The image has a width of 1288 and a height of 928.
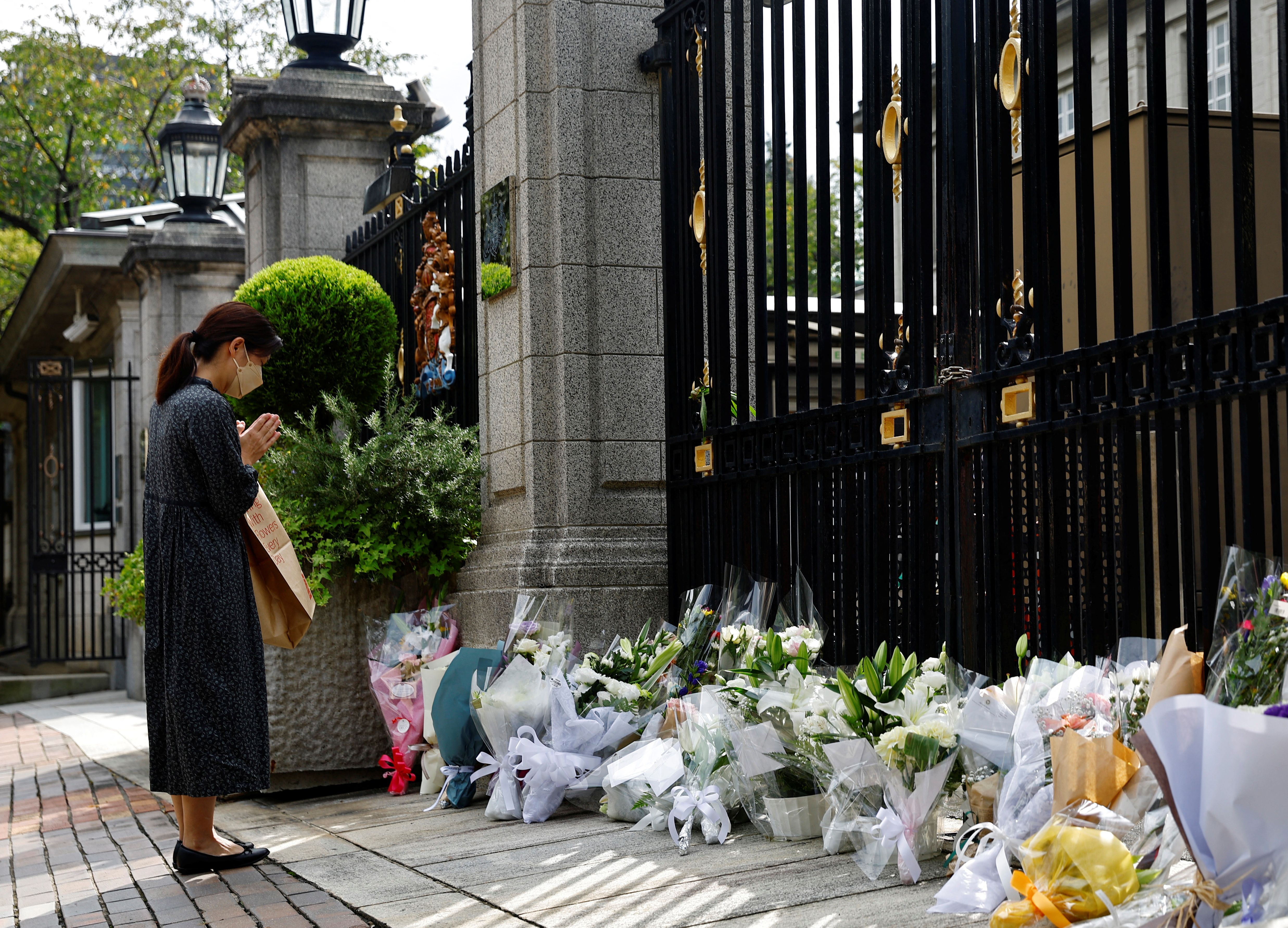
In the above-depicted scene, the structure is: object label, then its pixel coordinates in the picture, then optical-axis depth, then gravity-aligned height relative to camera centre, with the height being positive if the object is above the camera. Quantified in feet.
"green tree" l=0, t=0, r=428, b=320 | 76.89 +23.93
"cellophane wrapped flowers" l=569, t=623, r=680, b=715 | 17.33 -1.96
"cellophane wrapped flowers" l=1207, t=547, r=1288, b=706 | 8.95 -0.84
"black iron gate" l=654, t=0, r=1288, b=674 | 11.86 +1.58
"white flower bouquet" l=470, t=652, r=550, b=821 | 17.30 -2.36
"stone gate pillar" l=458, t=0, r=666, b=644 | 20.93 +3.09
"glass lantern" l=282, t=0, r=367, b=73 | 31.65 +11.22
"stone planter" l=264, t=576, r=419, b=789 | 21.66 -2.80
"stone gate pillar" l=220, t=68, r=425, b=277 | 32.32 +8.76
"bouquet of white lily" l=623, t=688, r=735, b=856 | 14.66 -2.81
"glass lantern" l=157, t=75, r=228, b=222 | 41.83 +11.11
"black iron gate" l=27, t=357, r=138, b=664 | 47.16 +0.95
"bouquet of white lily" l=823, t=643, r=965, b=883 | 12.44 -2.25
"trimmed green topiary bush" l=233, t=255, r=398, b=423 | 25.68 +3.47
